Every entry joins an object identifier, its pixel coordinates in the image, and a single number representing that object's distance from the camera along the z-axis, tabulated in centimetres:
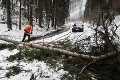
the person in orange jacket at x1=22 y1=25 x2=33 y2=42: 1404
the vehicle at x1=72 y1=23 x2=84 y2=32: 2357
